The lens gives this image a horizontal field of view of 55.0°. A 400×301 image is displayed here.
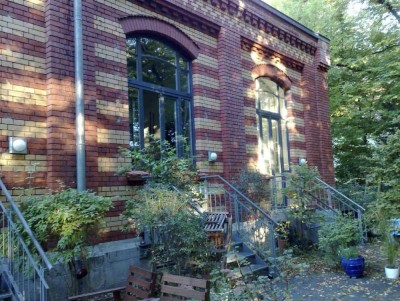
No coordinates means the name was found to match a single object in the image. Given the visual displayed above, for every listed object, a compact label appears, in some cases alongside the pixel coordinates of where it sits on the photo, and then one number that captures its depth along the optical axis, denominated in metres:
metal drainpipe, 5.86
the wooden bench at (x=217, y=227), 6.45
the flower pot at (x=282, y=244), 8.42
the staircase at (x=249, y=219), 7.01
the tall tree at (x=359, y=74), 15.06
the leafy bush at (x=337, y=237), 7.54
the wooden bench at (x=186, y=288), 3.93
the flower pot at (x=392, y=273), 6.90
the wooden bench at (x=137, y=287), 4.68
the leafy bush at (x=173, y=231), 5.32
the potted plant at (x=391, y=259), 6.91
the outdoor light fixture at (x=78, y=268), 4.98
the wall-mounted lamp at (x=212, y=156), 8.50
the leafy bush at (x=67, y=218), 4.52
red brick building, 5.70
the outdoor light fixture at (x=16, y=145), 5.36
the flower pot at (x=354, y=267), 7.10
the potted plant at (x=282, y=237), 8.22
